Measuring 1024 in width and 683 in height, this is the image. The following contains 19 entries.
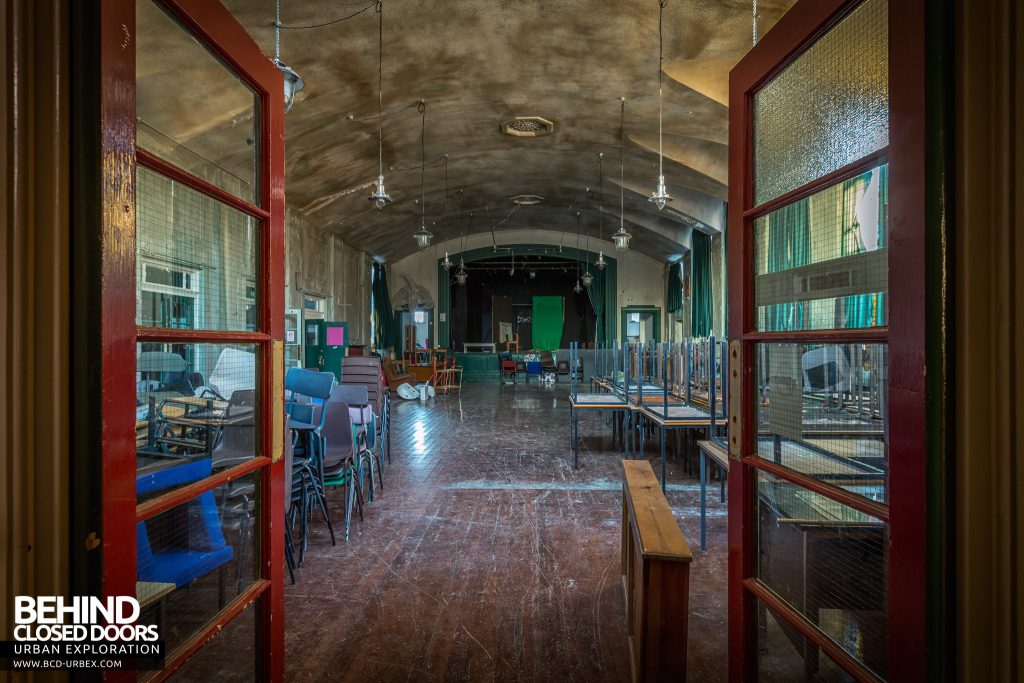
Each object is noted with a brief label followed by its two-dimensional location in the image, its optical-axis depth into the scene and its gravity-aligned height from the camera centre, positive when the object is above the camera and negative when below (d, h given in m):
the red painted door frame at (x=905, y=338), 0.87 +0.01
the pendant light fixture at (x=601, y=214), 9.22 +3.18
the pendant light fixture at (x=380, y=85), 4.71 +2.88
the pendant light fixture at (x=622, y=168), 7.30 +3.04
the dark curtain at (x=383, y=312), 15.31 +0.89
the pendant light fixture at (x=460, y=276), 12.61 +1.60
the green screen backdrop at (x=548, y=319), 21.00 +0.93
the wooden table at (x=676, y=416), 3.86 -0.58
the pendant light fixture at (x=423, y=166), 7.08 +3.07
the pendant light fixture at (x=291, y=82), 3.17 +1.60
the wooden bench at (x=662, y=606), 1.48 -0.75
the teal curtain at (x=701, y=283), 11.50 +1.32
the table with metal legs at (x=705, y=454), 2.84 -0.62
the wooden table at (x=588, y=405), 5.02 -0.61
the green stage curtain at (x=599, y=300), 16.94 +1.35
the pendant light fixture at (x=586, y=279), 13.51 +1.63
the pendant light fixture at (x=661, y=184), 5.10 +1.61
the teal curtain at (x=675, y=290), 14.20 +1.46
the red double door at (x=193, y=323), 0.90 +0.04
